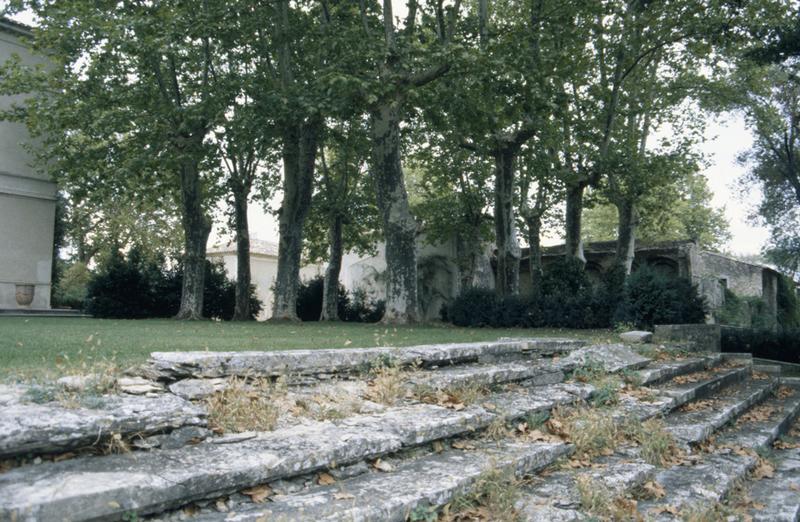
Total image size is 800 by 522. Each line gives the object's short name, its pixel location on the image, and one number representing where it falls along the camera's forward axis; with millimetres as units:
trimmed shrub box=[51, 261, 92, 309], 30516
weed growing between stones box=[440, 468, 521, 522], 3254
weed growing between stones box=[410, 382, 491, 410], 4832
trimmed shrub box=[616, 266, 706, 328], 14203
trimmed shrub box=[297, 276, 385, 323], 25438
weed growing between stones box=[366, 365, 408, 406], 4620
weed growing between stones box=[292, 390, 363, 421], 3996
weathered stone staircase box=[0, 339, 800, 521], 2717
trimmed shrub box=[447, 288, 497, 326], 19031
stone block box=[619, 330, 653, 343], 10445
